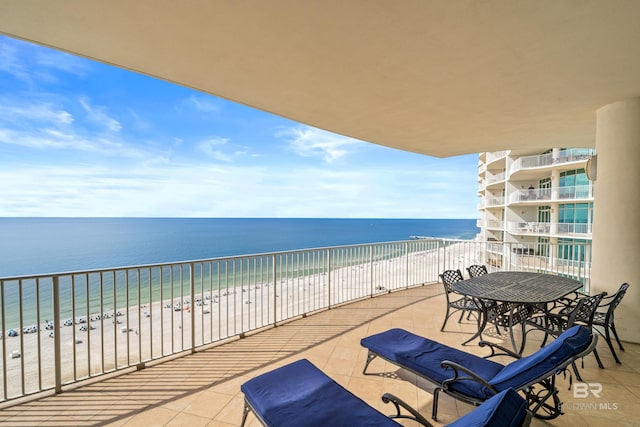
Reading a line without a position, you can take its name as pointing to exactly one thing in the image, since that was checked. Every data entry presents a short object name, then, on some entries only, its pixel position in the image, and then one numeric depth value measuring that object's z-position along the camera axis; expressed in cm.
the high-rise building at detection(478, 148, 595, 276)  1723
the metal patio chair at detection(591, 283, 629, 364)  304
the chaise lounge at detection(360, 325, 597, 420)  173
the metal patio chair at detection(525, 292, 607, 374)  290
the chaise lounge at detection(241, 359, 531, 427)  161
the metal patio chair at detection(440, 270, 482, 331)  370
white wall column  355
